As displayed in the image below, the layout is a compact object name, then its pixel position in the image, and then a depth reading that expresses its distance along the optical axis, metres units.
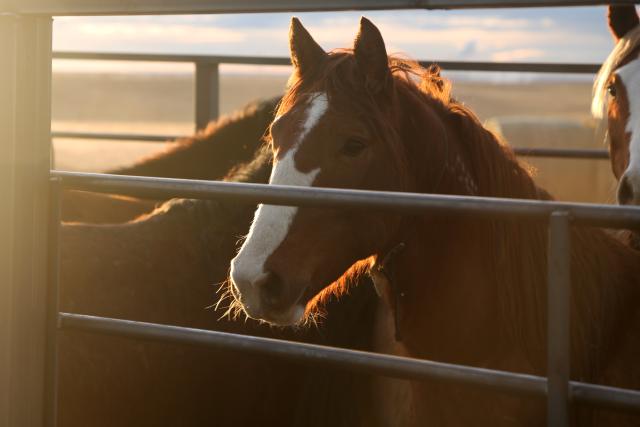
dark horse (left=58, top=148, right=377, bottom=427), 8.27
